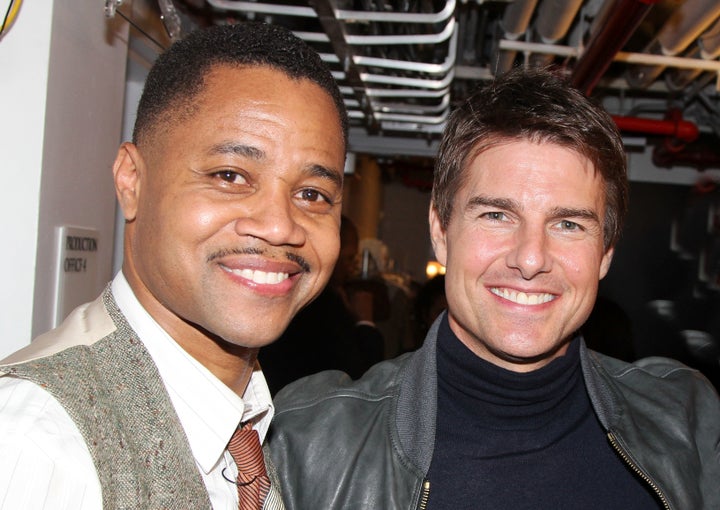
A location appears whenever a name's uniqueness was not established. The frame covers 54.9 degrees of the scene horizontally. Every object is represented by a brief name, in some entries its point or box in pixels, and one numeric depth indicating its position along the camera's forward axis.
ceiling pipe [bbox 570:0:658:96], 2.48
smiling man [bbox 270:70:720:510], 1.78
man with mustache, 1.25
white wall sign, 2.06
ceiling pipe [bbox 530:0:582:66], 2.74
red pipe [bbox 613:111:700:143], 4.31
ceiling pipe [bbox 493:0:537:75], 2.81
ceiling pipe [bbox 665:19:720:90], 3.11
